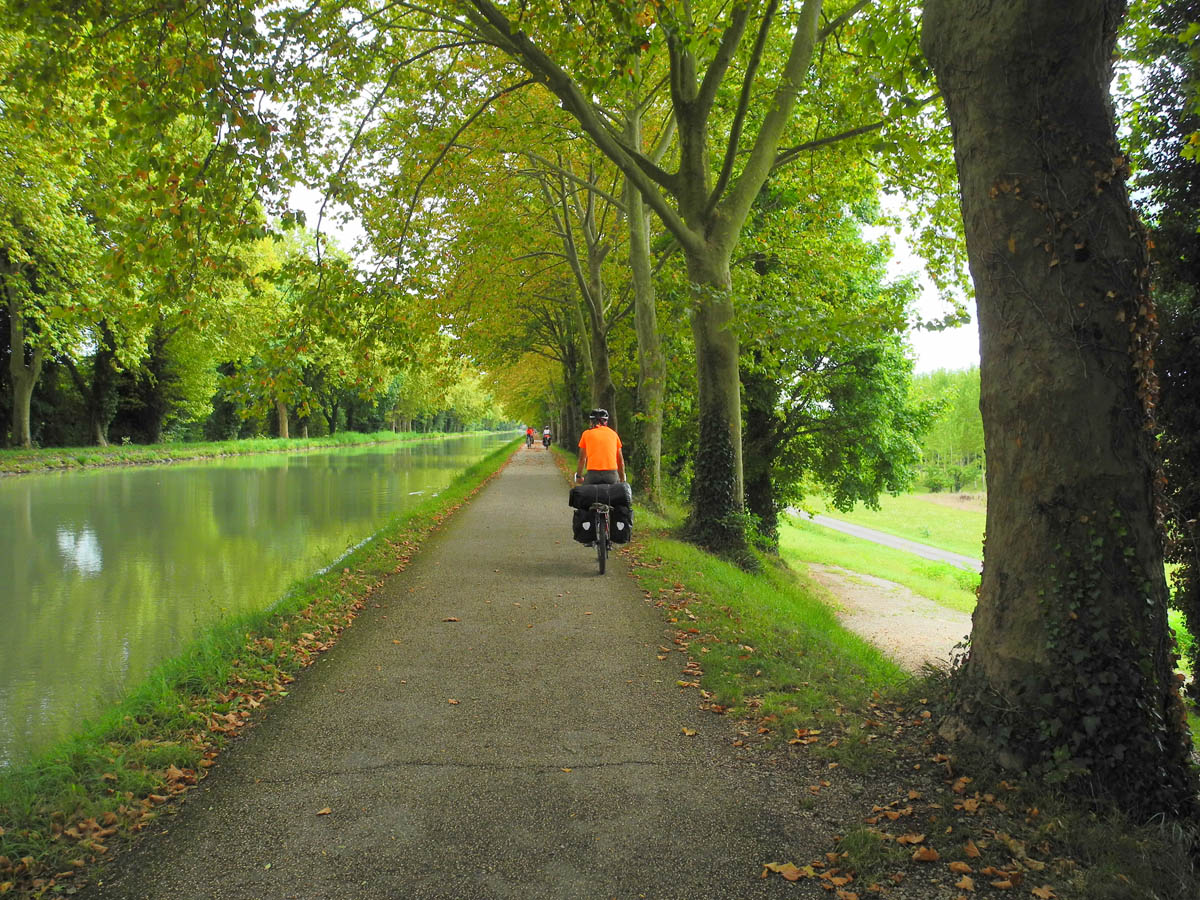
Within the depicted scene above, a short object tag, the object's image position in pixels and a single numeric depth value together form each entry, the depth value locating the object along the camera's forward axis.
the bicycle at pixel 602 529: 9.65
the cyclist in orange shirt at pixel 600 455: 9.64
